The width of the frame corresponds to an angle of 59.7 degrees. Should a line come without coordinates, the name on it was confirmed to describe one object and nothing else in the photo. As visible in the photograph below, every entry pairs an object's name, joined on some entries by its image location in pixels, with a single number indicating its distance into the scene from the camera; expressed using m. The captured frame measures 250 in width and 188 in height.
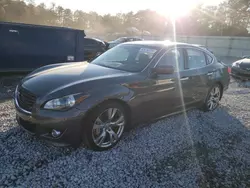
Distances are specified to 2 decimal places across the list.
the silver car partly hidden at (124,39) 18.49
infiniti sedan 2.65
